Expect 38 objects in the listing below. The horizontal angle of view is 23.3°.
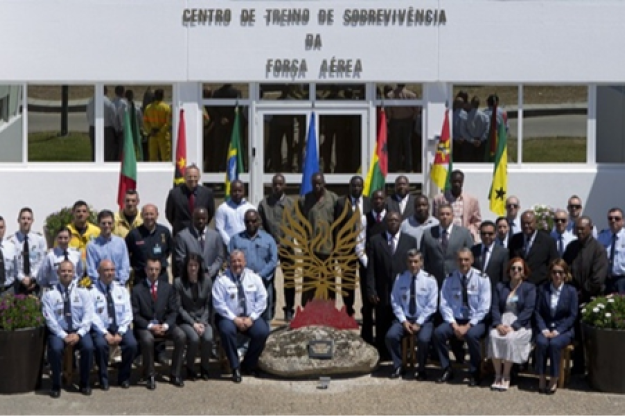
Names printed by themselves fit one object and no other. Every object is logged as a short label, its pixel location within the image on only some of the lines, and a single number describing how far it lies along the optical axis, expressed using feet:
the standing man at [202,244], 59.41
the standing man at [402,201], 63.05
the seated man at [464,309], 56.18
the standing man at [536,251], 58.59
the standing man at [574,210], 61.72
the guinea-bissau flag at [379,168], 71.82
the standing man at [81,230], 60.23
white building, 79.82
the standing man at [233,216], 63.87
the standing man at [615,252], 59.26
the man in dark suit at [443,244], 58.80
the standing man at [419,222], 60.39
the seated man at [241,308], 56.59
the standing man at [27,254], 60.54
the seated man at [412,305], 56.80
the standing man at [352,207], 60.95
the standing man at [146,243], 59.36
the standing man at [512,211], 62.18
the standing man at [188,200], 64.75
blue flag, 69.31
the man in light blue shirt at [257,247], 59.72
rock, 56.29
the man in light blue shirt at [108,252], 58.29
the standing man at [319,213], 60.59
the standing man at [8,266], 60.39
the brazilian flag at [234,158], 74.54
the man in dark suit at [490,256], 57.52
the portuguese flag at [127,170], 73.92
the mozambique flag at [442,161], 74.90
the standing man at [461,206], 64.18
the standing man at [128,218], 61.57
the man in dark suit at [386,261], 59.00
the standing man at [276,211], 64.06
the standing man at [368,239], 60.75
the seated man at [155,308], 55.98
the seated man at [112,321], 54.95
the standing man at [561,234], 59.77
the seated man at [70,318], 54.03
